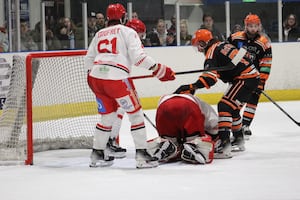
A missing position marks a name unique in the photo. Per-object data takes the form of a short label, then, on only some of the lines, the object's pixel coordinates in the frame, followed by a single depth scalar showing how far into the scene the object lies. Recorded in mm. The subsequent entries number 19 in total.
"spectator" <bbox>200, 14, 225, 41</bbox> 19948
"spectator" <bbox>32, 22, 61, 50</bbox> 17346
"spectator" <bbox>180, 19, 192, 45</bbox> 19464
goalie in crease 10412
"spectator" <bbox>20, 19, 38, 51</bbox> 16846
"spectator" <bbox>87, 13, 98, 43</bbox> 18284
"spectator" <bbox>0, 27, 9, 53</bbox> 16182
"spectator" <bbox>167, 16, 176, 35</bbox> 19488
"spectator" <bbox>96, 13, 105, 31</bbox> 18345
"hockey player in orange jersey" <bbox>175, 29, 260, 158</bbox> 11025
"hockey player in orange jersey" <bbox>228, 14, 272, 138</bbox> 13339
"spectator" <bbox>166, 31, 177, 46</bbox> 19328
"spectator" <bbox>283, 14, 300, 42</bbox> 20084
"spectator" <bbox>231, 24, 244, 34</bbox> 19881
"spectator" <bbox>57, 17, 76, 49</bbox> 17755
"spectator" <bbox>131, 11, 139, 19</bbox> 18723
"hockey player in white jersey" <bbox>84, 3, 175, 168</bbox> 10072
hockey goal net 10866
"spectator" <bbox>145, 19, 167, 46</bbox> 19070
